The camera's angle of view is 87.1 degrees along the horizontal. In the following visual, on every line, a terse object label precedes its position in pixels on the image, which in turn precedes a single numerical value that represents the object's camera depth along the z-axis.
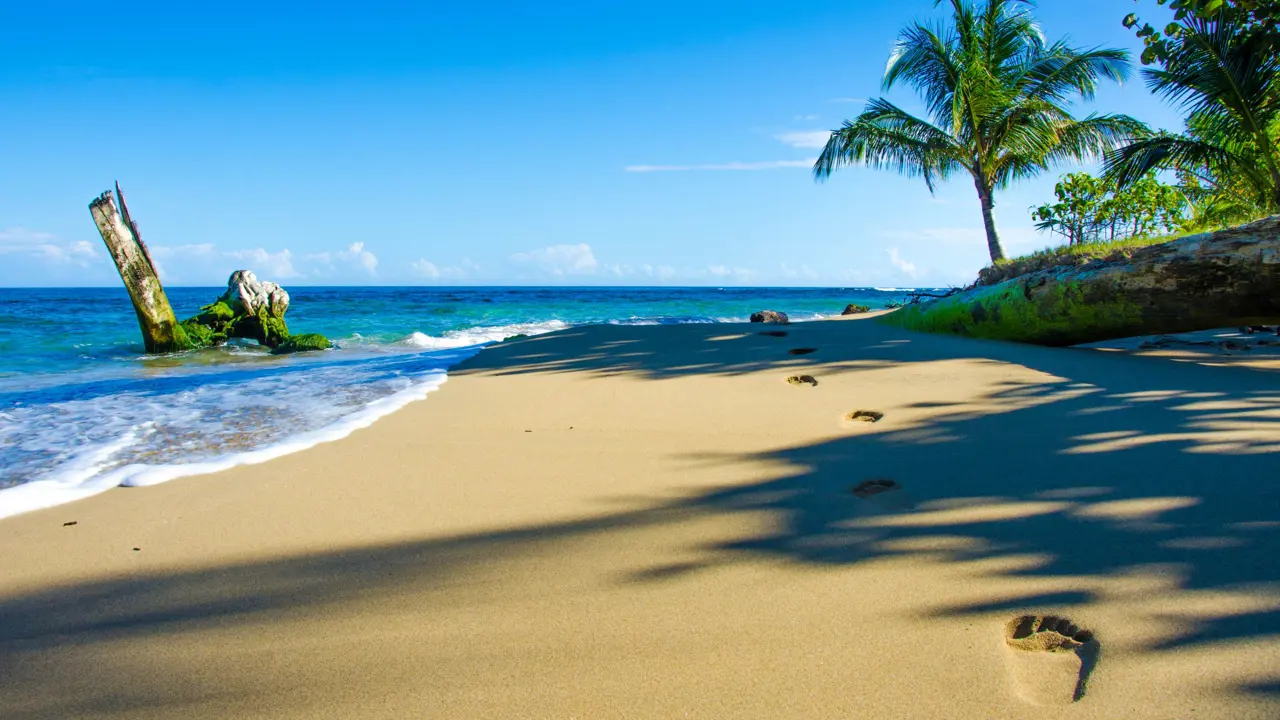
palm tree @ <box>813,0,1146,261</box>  13.24
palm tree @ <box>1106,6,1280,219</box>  9.02
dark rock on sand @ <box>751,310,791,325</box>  12.52
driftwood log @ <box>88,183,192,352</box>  11.58
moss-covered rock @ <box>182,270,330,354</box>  12.90
